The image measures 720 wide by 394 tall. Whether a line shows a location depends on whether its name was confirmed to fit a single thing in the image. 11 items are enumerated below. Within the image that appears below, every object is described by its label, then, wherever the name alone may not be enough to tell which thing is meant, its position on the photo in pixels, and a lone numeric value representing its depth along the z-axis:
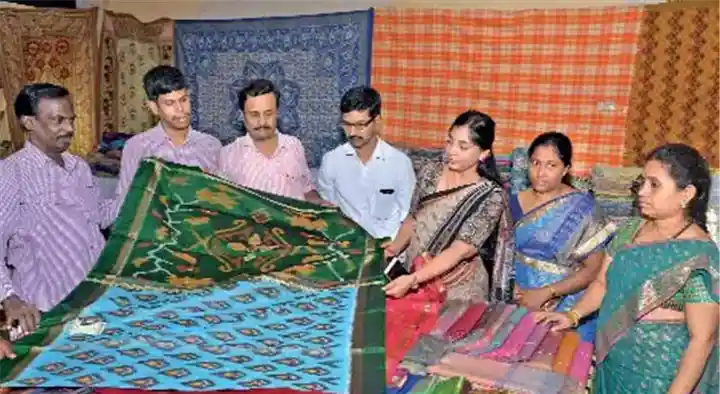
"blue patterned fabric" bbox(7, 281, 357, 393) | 1.64
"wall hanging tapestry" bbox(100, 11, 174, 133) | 6.02
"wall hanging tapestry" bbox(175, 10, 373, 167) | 5.30
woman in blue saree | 2.92
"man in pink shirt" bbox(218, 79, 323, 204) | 3.14
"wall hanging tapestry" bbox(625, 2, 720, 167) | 4.14
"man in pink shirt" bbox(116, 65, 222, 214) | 2.90
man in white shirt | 3.56
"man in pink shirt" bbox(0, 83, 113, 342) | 2.44
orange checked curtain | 4.48
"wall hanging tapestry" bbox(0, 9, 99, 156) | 5.46
